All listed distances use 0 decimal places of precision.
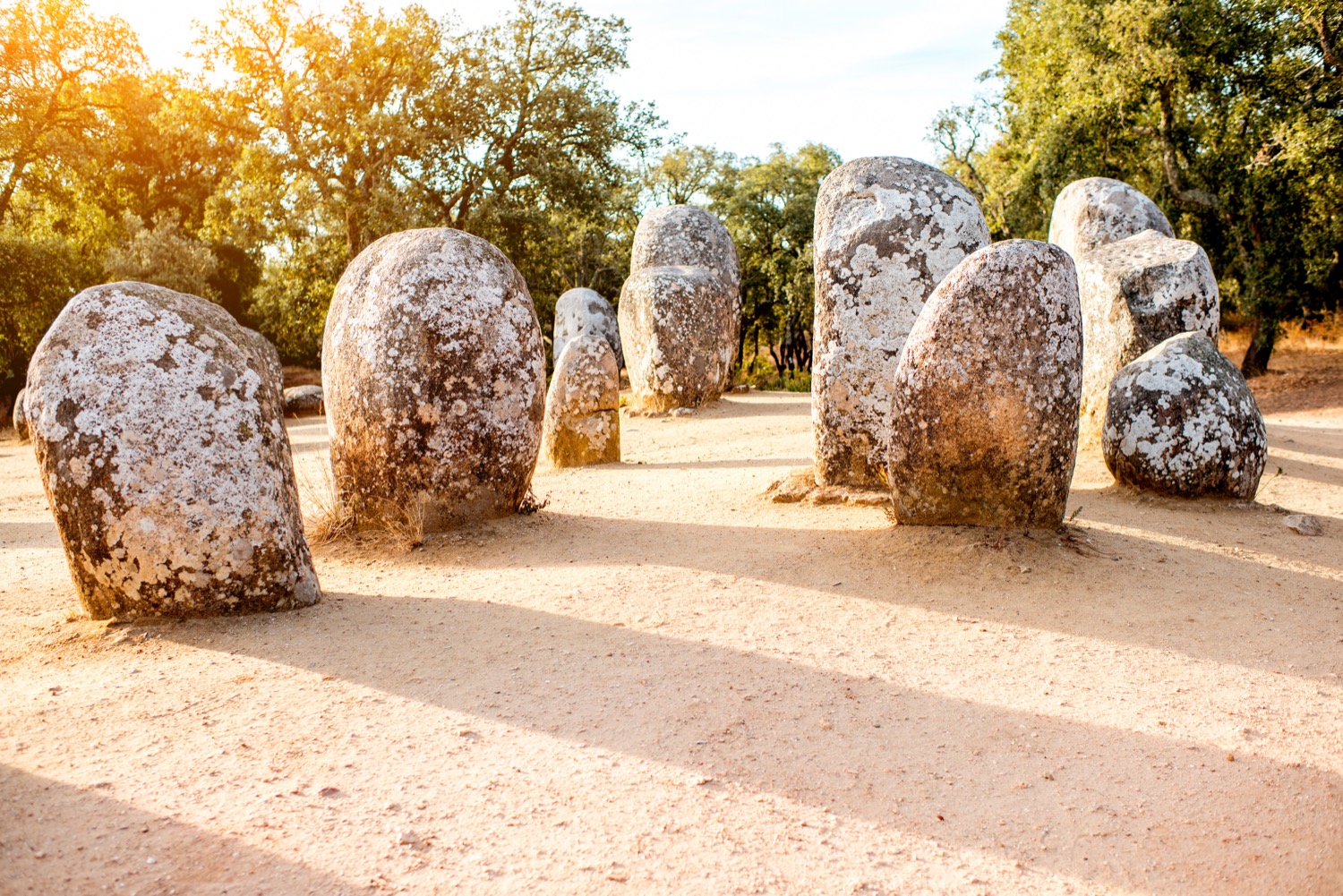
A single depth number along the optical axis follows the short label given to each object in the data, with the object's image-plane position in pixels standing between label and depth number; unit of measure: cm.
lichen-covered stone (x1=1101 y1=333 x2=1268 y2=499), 673
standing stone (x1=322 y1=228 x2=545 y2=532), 590
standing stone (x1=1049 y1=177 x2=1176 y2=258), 1081
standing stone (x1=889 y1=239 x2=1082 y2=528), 519
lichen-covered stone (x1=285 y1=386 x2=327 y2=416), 1777
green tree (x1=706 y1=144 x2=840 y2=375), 2248
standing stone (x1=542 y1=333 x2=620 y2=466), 923
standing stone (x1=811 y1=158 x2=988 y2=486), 645
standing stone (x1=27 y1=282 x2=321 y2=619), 406
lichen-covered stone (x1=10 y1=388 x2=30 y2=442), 1517
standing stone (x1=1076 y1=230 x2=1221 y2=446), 868
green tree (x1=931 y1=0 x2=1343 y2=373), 1439
